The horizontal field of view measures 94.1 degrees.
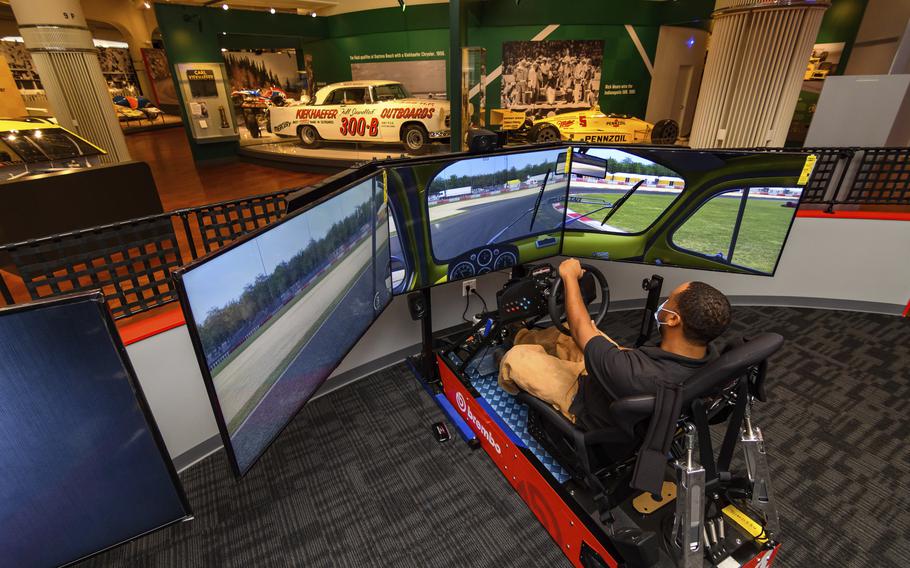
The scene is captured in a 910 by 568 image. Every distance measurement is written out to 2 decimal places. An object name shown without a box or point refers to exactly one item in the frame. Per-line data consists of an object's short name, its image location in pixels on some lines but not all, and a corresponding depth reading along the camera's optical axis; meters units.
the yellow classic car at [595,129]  7.85
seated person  1.41
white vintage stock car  7.59
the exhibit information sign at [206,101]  8.34
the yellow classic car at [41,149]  4.59
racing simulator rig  1.33
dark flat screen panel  0.96
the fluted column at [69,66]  4.69
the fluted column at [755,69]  4.06
